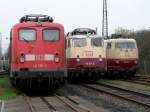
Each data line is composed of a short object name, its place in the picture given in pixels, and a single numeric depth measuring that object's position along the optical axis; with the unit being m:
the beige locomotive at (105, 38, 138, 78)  36.75
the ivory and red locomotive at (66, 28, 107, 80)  31.62
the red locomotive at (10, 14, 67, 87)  22.02
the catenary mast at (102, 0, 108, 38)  53.06
